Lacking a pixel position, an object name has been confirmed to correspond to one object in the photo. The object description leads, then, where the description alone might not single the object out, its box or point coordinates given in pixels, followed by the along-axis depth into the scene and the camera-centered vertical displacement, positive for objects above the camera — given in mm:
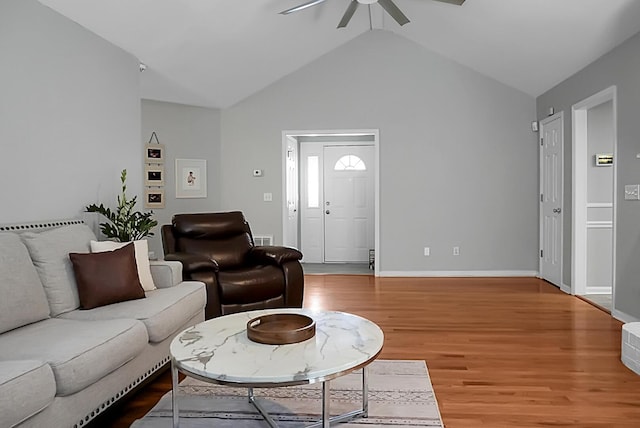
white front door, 8609 +98
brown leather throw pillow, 2906 -406
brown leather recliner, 3996 -471
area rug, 2506 -1040
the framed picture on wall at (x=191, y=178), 6992 +417
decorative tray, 2251 -563
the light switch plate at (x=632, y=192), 4191 +125
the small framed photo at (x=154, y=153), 6785 +739
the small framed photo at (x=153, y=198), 6852 +139
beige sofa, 1880 -583
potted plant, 4086 -129
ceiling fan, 4309 +1754
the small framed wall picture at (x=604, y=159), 5555 +523
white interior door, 6039 +109
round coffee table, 1927 -613
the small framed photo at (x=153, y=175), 6820 +448
